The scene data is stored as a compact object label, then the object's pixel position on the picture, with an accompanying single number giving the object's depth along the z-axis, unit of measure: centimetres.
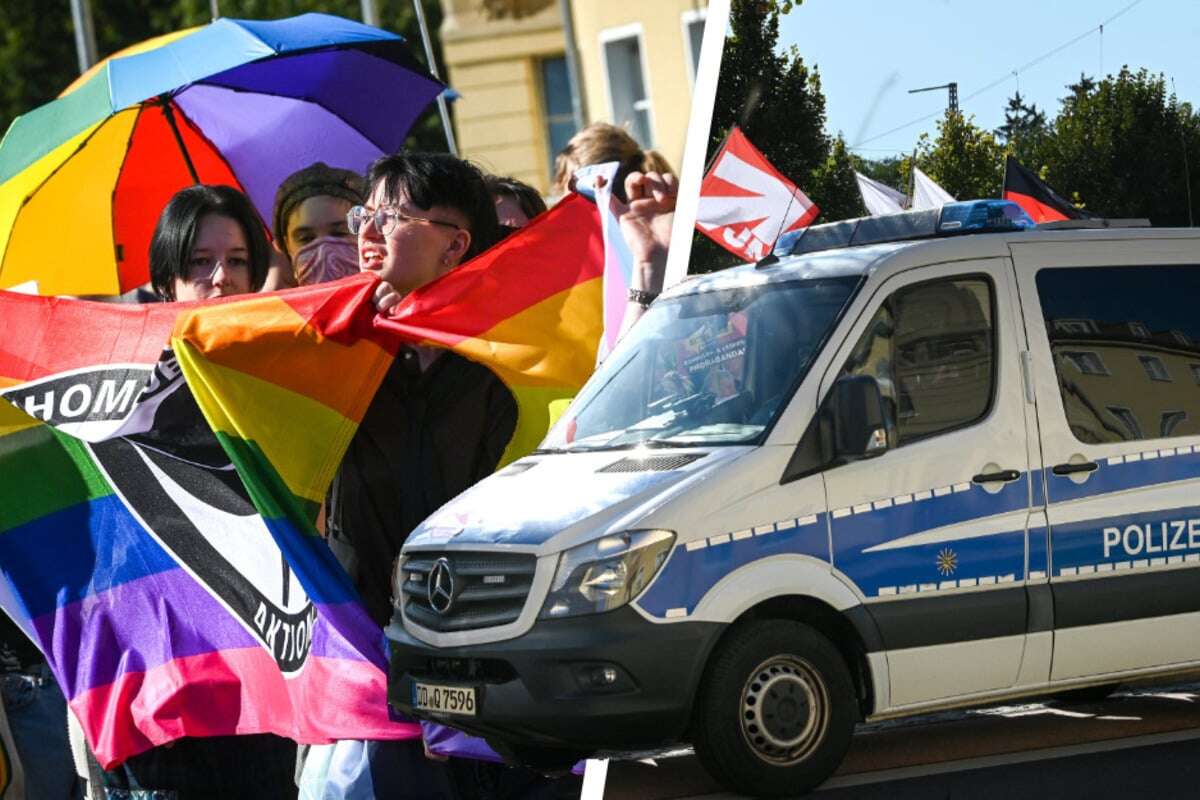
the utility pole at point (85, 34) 2818
